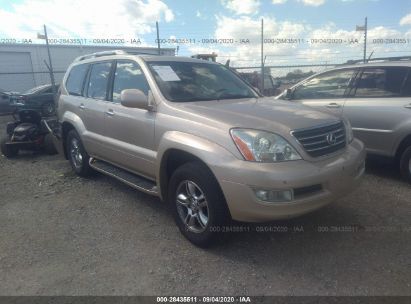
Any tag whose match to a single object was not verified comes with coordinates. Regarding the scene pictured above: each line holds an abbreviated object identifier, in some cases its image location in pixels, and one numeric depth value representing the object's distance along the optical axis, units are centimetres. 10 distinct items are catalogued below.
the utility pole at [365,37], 1184
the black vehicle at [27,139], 745
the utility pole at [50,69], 1290
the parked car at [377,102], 487
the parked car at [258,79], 1374
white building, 2378
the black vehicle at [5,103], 1598
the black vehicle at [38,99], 1477
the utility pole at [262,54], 1243
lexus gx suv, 294
